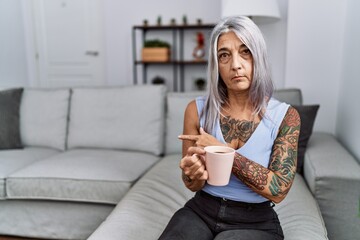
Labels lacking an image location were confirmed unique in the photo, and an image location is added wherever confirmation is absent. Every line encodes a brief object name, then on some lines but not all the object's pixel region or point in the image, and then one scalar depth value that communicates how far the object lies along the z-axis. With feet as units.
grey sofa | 4.77
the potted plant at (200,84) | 12.67
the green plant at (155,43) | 12.53
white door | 13.73
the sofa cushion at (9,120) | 7.76
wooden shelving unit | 12.99
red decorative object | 12.69
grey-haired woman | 3.34
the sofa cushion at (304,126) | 6.09
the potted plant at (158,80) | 13.09
